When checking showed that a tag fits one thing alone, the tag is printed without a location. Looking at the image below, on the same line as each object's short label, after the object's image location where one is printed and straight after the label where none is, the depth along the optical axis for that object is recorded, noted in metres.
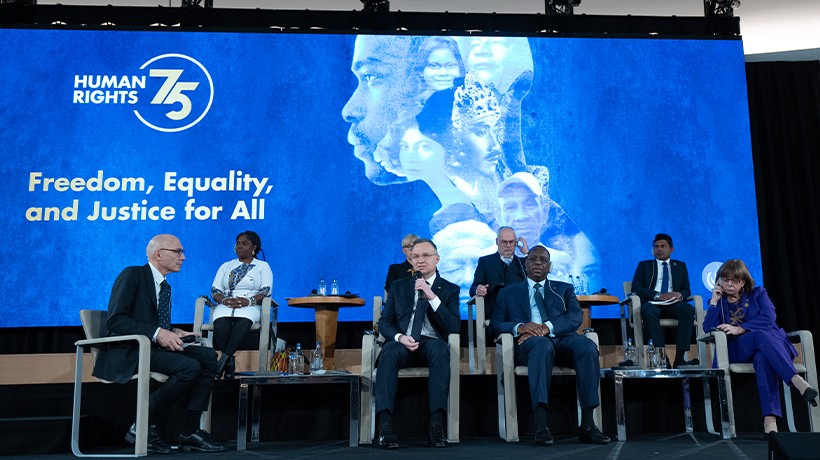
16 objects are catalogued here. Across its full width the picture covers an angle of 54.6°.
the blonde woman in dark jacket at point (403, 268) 5.25
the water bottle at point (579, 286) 5.76
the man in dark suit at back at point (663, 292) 5.21
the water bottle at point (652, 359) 4.29
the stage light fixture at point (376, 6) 6.49
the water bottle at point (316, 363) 4.24
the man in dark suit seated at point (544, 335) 3.92
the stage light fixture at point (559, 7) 6.57
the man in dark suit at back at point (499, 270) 5.26
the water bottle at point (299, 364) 4.27
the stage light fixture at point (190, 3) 6.36
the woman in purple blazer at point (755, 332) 4.07
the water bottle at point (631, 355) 4.45
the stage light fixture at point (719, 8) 6.55
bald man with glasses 3.69
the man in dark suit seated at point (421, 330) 3.89
